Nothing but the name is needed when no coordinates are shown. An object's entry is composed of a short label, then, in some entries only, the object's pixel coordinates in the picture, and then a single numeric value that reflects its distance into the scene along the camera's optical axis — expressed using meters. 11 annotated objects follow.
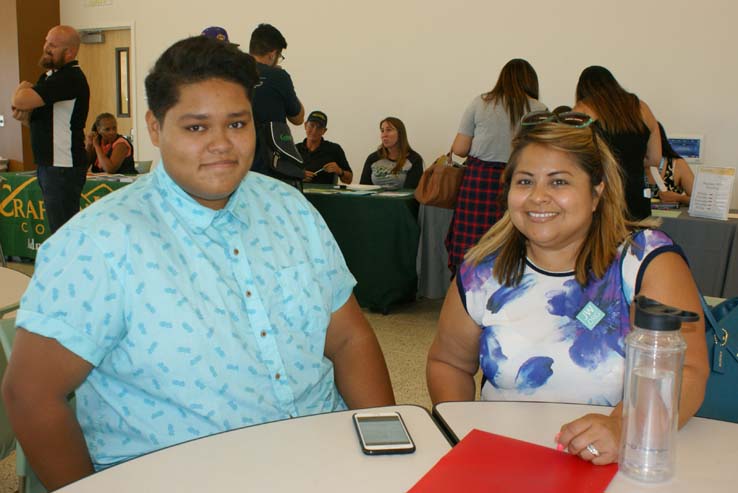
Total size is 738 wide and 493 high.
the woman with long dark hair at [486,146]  3.75
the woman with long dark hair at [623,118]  3.31
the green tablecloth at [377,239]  4.17
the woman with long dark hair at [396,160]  5.26
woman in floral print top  1.39
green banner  5.48
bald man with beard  3.82
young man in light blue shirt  1.14
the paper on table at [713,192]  3.46
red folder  0.91
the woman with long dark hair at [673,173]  3.99
